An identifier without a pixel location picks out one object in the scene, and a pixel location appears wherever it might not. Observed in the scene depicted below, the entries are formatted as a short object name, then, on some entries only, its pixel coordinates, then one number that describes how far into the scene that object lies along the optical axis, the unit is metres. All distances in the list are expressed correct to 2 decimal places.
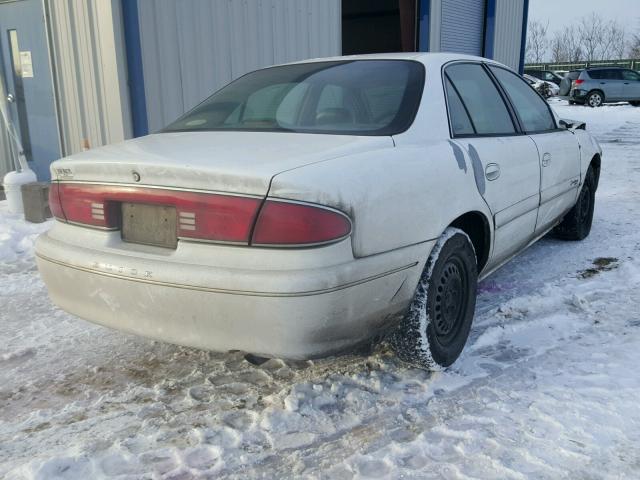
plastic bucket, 5.92
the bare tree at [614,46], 72.31
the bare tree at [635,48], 62.98
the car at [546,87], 26.50
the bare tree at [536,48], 75.69
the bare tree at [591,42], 73.75
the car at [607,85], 23.30
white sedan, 2.10
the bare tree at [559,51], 74.12
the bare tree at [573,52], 72.52
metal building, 5.92
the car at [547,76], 29.20
